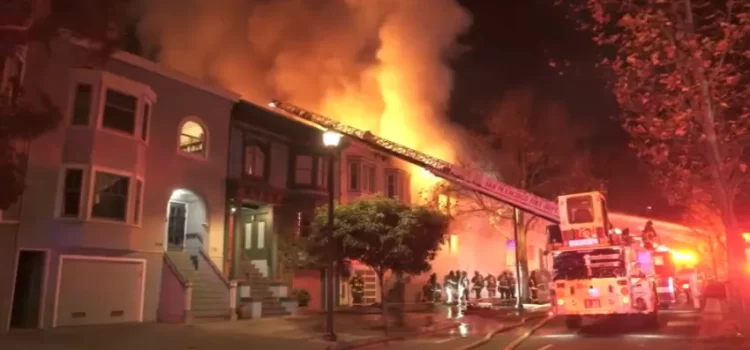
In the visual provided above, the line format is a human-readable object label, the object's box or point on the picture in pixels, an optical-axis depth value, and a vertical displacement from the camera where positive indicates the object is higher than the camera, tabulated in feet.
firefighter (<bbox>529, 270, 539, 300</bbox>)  112.91 +2.04
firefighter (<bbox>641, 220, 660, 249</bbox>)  60.61 +5.98
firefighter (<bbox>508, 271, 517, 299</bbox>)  110.56 +1.99
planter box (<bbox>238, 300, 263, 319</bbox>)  67.92 -1.05
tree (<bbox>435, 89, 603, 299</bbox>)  103.14 +21.79
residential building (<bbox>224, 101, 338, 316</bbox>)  75.87 +13.88
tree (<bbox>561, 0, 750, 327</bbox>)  47.03 +16.37
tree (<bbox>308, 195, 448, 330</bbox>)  59.26 +6.18
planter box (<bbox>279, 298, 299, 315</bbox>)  74.85 -0.70
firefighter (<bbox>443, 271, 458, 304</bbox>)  107.04 +2.09
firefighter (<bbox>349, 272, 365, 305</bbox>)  94.84 +1.64
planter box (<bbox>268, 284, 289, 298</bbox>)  75.56 +1.12
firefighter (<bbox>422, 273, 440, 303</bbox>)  108.47 +1.29
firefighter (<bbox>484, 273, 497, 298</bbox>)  112.68 +2.57
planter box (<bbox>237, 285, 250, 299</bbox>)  70.28 +0.94
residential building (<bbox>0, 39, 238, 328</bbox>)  54.70 +9.26
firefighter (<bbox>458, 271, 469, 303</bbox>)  107.40 +1.79
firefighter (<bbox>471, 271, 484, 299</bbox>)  108.88 +2.47
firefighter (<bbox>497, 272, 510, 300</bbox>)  108.68 +2.08
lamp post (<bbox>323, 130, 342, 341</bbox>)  48.19 +6.41
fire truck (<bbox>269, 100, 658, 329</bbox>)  52.57 +3.22
